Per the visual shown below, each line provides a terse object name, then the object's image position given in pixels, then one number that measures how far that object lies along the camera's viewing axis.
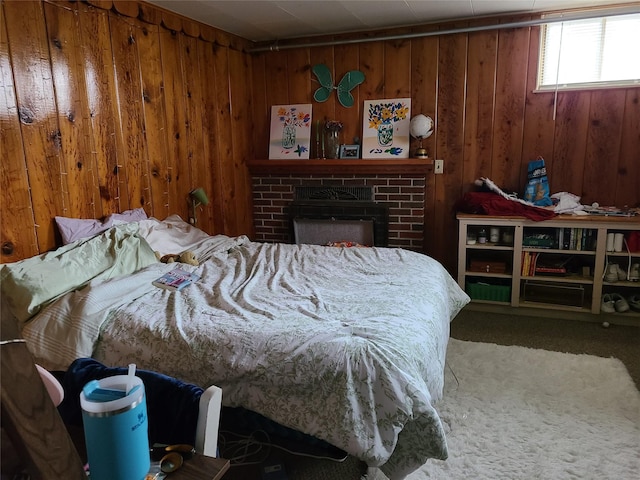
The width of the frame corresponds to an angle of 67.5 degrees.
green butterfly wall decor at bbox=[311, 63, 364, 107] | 4.09
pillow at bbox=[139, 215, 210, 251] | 2.90
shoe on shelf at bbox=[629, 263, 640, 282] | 3.37
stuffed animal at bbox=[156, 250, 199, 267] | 2.77
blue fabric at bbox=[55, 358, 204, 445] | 1.06
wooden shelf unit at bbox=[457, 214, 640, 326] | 3.31
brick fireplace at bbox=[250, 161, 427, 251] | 4.07
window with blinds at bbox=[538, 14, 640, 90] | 3.45
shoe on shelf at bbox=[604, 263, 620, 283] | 3.37
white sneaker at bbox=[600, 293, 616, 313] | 3.39
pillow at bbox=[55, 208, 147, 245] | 2.49
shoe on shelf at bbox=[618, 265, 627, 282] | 3.39
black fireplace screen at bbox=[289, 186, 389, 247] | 4.12
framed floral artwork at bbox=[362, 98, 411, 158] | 3.99
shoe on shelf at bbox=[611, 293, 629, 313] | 3.37
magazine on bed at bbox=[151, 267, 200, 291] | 2.38
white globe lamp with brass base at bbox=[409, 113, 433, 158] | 3.83
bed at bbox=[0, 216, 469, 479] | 1.60
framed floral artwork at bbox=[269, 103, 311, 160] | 4.26
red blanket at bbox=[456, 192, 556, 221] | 3.40
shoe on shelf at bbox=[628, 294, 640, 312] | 3.40
